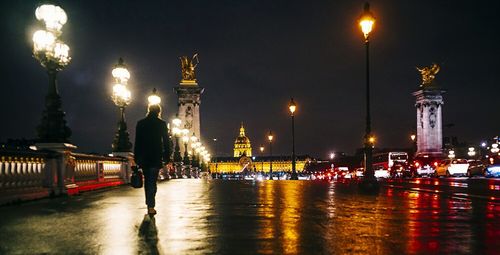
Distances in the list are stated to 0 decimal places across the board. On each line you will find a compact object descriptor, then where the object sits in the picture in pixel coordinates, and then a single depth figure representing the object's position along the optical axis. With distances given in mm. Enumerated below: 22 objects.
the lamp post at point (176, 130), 56056
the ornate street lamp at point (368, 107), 24241
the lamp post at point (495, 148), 125150
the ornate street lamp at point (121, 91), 26750
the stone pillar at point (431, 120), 106000
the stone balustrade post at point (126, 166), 28609
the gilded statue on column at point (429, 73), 108094
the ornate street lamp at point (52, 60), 17359
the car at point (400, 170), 58562
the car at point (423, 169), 60506
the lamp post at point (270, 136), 66288
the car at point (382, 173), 67812
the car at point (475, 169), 50322
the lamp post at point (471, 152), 158650
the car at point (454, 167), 50625
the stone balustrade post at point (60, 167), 16511
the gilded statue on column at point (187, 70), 118750
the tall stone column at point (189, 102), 115325
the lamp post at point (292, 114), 45906
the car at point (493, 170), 46250
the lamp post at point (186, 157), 64500
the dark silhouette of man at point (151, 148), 10227
